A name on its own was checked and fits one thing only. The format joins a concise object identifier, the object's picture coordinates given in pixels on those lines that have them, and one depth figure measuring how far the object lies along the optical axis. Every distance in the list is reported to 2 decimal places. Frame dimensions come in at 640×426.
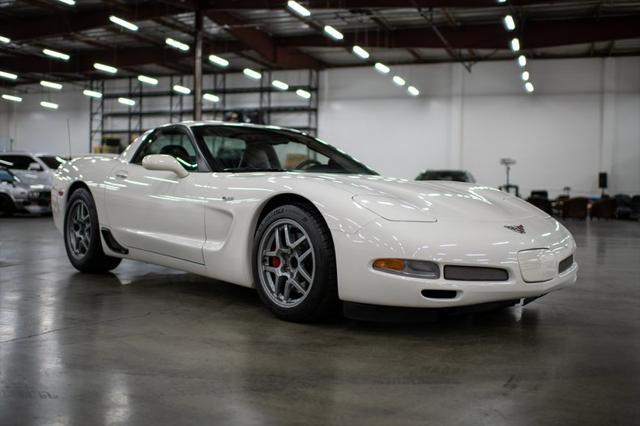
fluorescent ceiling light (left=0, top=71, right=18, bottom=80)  24.16
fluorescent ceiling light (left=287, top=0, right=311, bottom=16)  15.13
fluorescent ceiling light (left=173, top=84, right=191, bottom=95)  27.00
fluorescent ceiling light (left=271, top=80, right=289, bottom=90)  25.60
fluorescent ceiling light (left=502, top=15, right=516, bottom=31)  16.22
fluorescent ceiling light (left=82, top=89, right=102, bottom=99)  24.62
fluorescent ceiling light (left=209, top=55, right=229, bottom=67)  21.58
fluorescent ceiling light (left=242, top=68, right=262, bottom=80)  23.52
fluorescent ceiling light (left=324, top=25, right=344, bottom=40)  17.55
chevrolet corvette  3.11
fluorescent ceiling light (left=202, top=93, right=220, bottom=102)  27.11
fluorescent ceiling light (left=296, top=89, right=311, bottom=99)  26.24
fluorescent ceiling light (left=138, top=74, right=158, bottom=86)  25.62
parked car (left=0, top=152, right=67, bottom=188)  13.55
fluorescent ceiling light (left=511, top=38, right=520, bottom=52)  17.99
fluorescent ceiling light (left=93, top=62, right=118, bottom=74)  23.59
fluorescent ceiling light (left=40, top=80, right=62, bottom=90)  25.01
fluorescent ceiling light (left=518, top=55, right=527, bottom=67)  21.00
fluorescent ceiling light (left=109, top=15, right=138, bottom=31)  16.40
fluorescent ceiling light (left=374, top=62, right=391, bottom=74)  21.39
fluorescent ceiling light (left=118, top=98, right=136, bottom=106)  28.53
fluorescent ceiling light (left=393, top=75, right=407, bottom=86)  22.80
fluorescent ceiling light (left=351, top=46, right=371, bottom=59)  19.11
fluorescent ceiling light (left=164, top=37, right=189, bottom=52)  19.34
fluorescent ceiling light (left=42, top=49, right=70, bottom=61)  19.97
